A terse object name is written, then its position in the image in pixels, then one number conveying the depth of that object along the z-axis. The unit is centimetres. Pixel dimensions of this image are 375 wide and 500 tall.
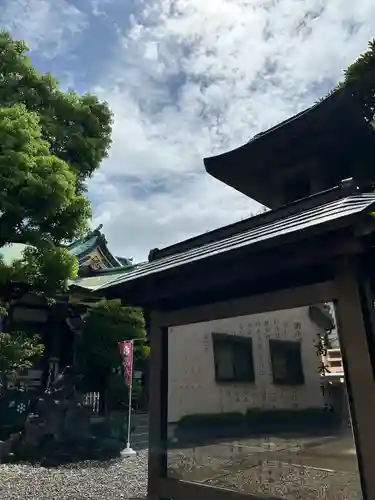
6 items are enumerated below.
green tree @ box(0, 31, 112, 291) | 745
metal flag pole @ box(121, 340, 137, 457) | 1006
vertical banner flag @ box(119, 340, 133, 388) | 1087
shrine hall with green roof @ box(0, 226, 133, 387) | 1345
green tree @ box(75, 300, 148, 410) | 1184
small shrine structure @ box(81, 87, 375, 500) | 295
